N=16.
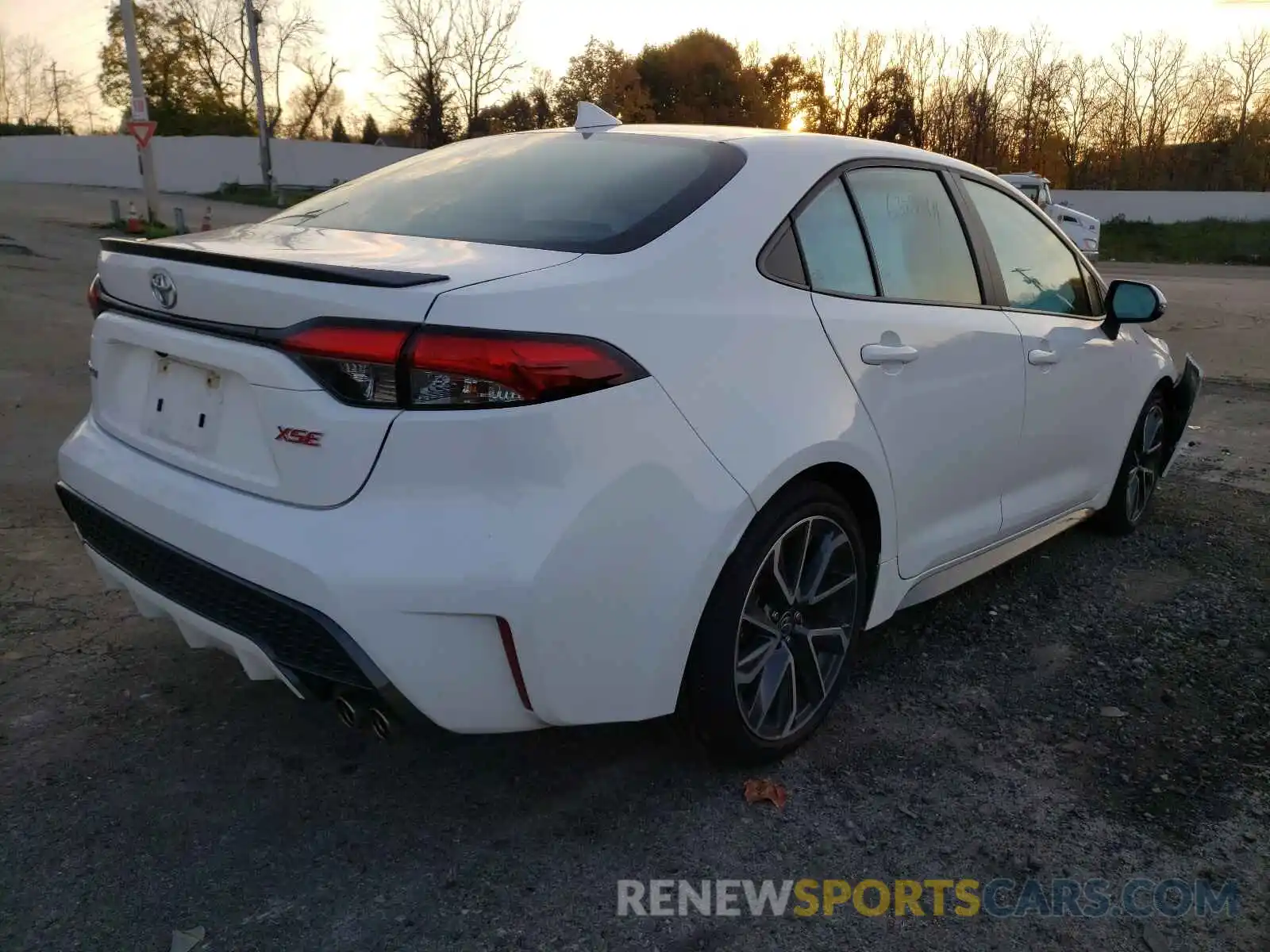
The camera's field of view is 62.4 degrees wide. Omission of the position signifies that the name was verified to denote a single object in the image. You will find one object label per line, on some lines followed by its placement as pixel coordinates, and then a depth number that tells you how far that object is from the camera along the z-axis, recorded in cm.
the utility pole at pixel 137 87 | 1752
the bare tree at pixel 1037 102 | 4778
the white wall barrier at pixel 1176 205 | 3538
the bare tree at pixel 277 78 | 6078
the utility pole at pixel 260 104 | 3725
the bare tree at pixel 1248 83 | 4419
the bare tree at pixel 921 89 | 5069
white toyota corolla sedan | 207
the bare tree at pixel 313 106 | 6419
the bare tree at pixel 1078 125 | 4719
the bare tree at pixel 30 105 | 7069
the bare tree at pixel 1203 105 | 4525
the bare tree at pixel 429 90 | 5841
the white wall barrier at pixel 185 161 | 4484
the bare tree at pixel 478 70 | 5825
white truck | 2250
